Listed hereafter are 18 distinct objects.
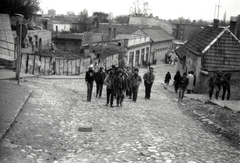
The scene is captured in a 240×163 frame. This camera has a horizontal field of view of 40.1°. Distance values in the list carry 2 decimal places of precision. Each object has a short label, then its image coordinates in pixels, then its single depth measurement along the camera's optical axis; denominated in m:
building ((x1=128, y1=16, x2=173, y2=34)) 78.38
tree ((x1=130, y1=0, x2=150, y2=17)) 92.69
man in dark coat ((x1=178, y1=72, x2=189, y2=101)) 17.27
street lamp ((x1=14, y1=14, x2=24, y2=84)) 13.60
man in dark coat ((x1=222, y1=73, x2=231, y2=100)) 16.85
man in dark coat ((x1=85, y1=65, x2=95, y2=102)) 13.80
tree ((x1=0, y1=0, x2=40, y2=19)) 32.66
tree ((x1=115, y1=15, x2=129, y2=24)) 136.73
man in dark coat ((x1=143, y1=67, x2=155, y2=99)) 16.23
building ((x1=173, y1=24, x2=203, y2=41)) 99.47
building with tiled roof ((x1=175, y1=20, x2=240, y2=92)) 21.25
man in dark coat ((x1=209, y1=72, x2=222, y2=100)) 16.48
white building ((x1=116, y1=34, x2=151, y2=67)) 44.53
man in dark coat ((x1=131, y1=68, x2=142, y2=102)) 15.11
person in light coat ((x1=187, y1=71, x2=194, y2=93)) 18.72
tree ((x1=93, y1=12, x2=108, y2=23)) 98.31
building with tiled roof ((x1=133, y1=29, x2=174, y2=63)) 56.47
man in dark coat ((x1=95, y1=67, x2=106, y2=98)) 14.97
